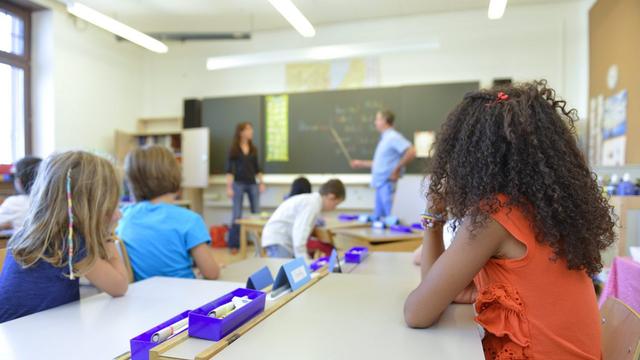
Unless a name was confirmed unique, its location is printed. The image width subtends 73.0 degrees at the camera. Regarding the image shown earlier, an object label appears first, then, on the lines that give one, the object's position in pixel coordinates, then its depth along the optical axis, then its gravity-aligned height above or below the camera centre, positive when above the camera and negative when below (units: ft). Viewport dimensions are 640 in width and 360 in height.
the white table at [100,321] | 2.94 -1.35
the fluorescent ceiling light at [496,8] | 11.77 +4.29
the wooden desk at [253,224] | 12.55 -1.97
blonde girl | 4.00 -0.83
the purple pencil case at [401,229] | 9.94 -1.66
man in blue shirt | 14.73 -0.14
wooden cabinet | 20.56 +0.53
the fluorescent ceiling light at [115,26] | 12.70 +4.17
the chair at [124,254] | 5.70 -1.33
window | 16.43 +2.83
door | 20.48 +0.00
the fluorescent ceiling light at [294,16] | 11.78 +4.15
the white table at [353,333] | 2.59 -1.18
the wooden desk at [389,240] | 9.20 -1.78
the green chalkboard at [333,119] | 18.58 +1.75
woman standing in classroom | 19.11 -0.81
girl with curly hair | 2.97 -0.58
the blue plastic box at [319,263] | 5.34 -1.36
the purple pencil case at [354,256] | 6.15 -1.41
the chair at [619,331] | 3.19 -1.37
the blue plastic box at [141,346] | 2.61 -1.15
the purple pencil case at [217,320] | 2.75 -1.08
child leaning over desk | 9.03 -1.41
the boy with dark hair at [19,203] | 9.48 -1.08
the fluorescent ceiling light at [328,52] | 15.31 +3.80
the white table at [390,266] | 5.28 -1.47
